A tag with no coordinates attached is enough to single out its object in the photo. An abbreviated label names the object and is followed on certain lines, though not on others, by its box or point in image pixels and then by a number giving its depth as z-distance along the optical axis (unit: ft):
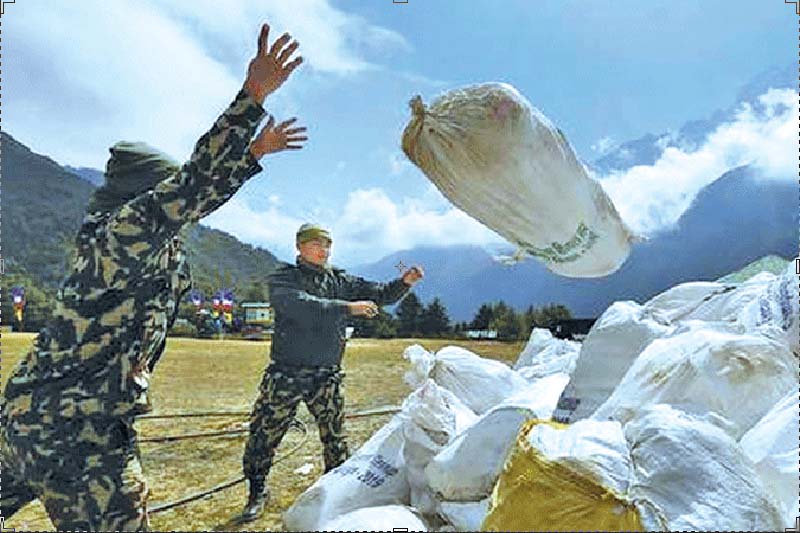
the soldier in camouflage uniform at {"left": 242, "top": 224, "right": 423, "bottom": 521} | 8.95
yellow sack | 3.78
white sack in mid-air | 5.47
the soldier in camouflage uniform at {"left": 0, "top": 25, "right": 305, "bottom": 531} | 5.17
